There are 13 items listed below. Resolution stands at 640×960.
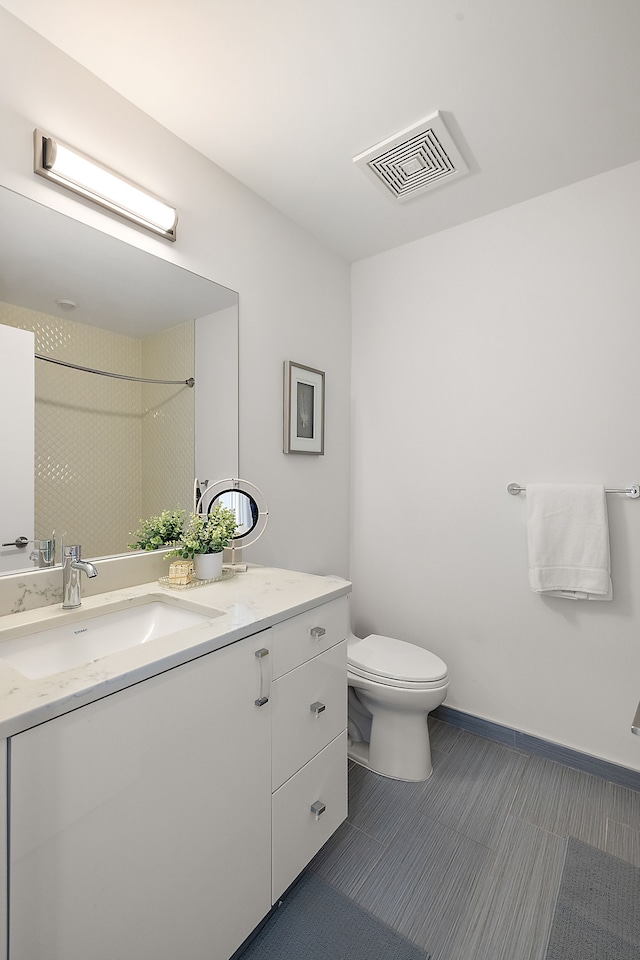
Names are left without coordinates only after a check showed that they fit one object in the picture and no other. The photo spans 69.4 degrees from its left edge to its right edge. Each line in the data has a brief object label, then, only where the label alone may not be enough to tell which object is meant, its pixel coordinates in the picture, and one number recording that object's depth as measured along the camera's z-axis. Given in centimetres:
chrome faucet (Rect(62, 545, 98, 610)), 124
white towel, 181
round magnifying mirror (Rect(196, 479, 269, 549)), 179
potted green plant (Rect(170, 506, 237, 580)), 155
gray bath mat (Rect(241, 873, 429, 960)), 118
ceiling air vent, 160
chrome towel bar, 178
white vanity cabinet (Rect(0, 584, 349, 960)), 76
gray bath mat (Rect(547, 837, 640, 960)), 120
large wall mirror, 125
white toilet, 179
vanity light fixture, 125
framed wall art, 211
